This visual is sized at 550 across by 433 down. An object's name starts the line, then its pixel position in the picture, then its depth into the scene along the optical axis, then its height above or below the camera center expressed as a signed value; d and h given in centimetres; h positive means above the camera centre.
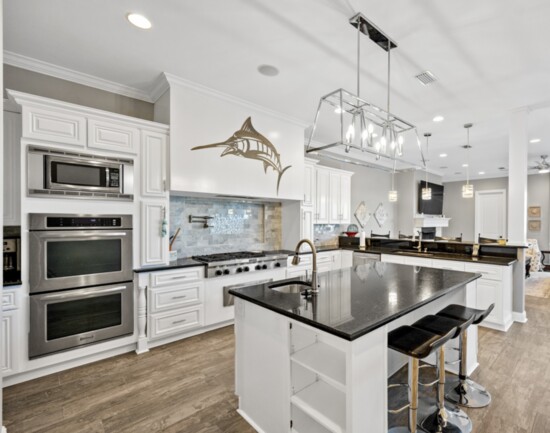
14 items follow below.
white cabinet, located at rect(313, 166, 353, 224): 540 +38
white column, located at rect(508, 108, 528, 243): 397 +53
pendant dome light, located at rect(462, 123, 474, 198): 486 +51
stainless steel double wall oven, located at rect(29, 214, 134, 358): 260 -64
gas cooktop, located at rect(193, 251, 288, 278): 360 -63
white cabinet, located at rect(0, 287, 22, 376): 244 -98
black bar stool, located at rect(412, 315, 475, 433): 196 -138
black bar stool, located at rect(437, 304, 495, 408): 223 -136
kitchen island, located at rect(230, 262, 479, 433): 146 -83
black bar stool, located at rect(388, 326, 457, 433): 165 -78
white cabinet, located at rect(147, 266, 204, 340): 319 -99
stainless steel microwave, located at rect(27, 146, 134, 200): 261 +38
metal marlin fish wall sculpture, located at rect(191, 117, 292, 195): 383 +93
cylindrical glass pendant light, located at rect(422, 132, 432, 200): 588 +45
